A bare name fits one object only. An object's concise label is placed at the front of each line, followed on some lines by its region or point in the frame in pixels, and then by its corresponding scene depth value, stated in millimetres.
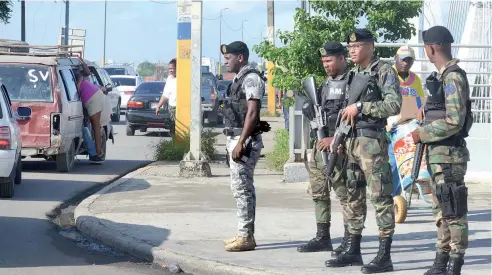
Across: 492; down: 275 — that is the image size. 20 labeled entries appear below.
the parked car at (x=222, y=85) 39281
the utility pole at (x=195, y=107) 14273
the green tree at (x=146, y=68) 126562
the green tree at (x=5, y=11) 41266
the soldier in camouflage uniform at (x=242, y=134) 8391
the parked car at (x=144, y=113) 25188
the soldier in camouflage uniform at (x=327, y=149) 7980
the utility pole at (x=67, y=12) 55638
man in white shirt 17547
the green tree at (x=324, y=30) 14188
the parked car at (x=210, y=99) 31109
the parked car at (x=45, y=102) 14609
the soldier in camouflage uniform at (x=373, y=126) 7477
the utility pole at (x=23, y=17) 50312
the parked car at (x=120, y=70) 40156
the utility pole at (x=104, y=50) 69488
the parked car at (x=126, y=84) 36406
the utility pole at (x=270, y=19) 31828
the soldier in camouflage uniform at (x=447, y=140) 6918
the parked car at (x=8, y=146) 11734
